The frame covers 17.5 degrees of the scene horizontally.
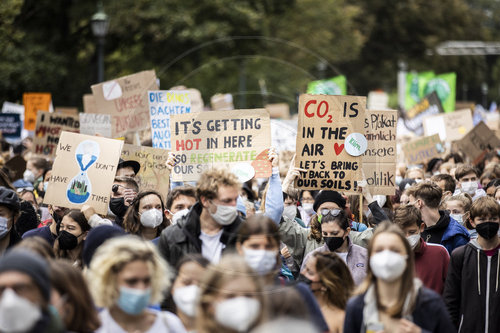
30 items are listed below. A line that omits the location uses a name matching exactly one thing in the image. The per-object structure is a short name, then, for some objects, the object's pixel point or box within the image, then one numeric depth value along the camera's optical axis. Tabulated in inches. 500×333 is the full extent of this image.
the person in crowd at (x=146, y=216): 483.5
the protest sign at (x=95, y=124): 860.6
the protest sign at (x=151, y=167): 661.3
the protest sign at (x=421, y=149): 937.4
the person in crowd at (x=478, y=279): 439.6
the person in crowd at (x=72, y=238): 459.4
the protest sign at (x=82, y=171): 554.0
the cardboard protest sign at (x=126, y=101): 870.5
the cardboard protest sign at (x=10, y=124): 1176.7
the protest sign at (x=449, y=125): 1149.3
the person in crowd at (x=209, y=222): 395.4
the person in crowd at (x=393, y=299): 324.9
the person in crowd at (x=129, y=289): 301.0
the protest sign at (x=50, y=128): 923.7
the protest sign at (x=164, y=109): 751.4
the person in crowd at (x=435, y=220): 524.7
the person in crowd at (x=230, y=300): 267.1
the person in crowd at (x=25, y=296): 253.0
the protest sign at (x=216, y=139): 557.1
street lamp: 1265.6
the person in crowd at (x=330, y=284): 381.7
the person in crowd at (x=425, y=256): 467.6
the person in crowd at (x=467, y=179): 714.6
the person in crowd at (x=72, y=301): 292.5
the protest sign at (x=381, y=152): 612.5
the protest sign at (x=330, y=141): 566.4
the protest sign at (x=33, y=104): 1271.1
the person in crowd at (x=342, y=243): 459.9
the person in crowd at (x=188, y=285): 319.7
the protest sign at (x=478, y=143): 960.9
